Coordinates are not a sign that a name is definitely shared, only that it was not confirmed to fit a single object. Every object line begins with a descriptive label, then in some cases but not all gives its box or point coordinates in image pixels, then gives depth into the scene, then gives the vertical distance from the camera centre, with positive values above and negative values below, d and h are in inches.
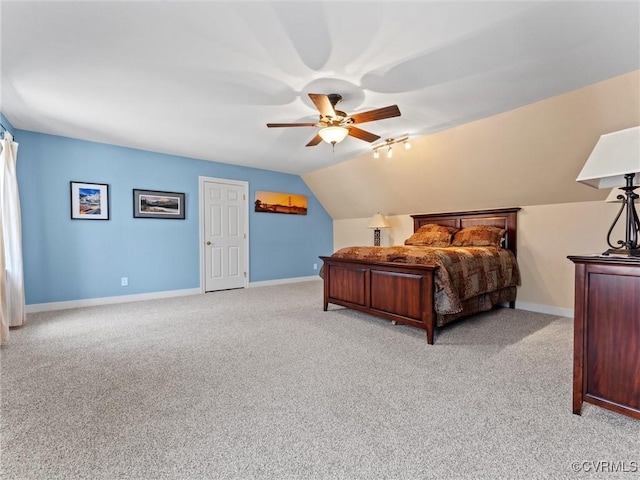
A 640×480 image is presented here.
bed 111.8 -19.6
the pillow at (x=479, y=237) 162.1 -1.9
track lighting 158.6 +49.6
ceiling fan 98.0 +40.8
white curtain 122.8 +1.1
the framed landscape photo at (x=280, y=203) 236.2 +25.7
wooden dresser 60.1 -21.2
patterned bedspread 111.1 -14.3
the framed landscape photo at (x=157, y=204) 184.7 +19.1
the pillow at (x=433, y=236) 177.5 -1.5
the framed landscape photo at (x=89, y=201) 166.2 +19.0
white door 211.5 -0.6
